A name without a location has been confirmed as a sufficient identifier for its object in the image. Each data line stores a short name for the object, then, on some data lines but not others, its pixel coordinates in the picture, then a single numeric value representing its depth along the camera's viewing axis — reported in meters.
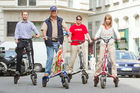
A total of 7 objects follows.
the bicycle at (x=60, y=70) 10.33
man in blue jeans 10.72
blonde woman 11.20
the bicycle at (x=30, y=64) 11.22
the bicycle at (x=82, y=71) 12.29
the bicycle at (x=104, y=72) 10.68
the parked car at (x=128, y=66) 19.08
